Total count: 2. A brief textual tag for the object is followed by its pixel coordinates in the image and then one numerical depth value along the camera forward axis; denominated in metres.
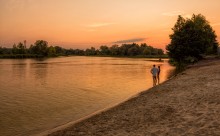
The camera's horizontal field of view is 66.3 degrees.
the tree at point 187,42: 48.19
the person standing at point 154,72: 21.18
